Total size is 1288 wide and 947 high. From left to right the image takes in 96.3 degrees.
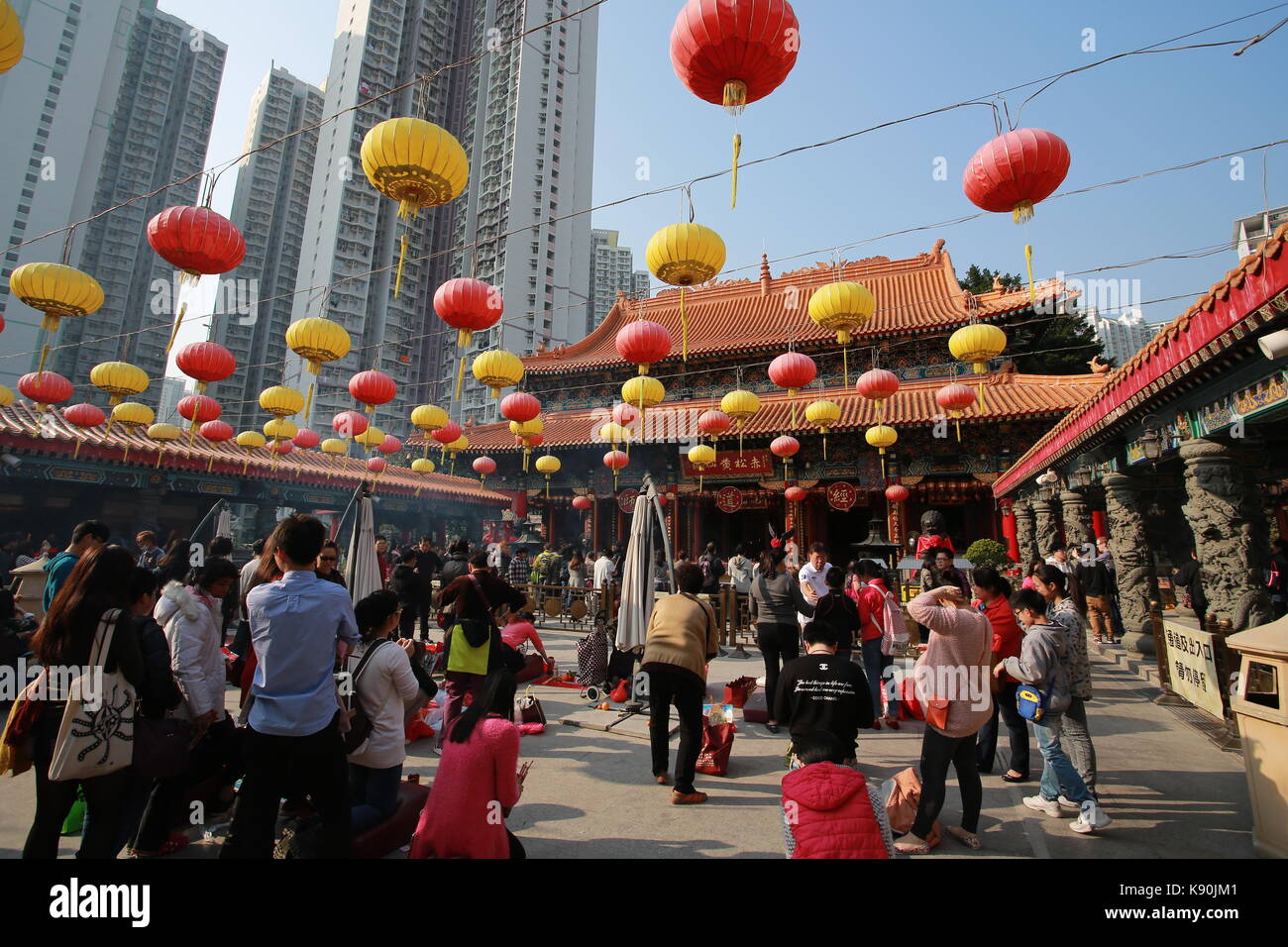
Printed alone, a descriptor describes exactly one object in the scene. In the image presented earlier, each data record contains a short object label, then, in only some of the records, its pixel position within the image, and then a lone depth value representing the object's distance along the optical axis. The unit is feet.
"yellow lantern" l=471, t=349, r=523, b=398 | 26.68
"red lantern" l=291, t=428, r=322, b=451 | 51.59
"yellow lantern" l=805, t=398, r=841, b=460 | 35.35
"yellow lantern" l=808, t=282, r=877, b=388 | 21.79
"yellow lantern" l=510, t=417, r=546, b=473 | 37.60
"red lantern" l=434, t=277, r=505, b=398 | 20.70
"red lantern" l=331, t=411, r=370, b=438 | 44.04
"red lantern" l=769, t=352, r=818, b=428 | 29.89
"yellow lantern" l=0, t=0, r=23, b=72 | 10.14
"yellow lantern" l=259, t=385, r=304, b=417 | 33.94
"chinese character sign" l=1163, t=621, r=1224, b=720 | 16.11
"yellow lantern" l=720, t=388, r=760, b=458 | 35.94
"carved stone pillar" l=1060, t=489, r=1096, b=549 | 29.37
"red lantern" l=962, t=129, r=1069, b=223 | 14.85
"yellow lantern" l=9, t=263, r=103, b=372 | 19.26
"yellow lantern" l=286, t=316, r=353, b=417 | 23.62
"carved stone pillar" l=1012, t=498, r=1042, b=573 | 40.57
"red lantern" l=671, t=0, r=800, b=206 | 11.99
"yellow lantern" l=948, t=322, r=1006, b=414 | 26.86
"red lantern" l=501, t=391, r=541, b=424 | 33.88
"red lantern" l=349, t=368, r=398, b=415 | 30.48
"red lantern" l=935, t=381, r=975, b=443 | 35.60
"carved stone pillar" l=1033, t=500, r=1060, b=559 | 35.86
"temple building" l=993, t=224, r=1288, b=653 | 14.06
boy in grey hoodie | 10.66
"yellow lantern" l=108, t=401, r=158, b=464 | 40.09
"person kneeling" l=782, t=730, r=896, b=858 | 6.72
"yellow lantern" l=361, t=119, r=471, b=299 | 15.25
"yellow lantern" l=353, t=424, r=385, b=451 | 46.95
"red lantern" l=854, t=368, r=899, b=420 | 31.89
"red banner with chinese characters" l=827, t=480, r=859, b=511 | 48.67
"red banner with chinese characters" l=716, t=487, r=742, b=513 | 52.54
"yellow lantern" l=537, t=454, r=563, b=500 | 47.62
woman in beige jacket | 12.14
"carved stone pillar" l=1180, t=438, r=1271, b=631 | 16.75
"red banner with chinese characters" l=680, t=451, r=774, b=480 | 52.34
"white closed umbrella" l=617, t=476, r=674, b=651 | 17.74
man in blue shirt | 7.47
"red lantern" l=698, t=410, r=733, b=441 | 40.32
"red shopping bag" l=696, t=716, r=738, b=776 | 13.62
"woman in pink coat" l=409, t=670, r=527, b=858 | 7.20
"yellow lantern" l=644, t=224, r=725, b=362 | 17.92
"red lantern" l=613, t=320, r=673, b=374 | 24.71
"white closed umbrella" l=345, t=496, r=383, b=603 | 17.99
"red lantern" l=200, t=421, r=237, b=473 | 46.60
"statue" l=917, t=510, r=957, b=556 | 31.65
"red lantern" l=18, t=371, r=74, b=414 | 29.96
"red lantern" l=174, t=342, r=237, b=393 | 27.22
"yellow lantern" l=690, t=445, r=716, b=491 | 43.24
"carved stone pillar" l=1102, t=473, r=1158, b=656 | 24.73
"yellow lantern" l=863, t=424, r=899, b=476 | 39.09
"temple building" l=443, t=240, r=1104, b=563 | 45.16
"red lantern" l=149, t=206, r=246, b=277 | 16.65
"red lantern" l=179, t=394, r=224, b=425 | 33.17
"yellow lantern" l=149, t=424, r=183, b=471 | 45.32
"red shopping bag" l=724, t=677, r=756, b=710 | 18.93
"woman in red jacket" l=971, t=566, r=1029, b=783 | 12.91
